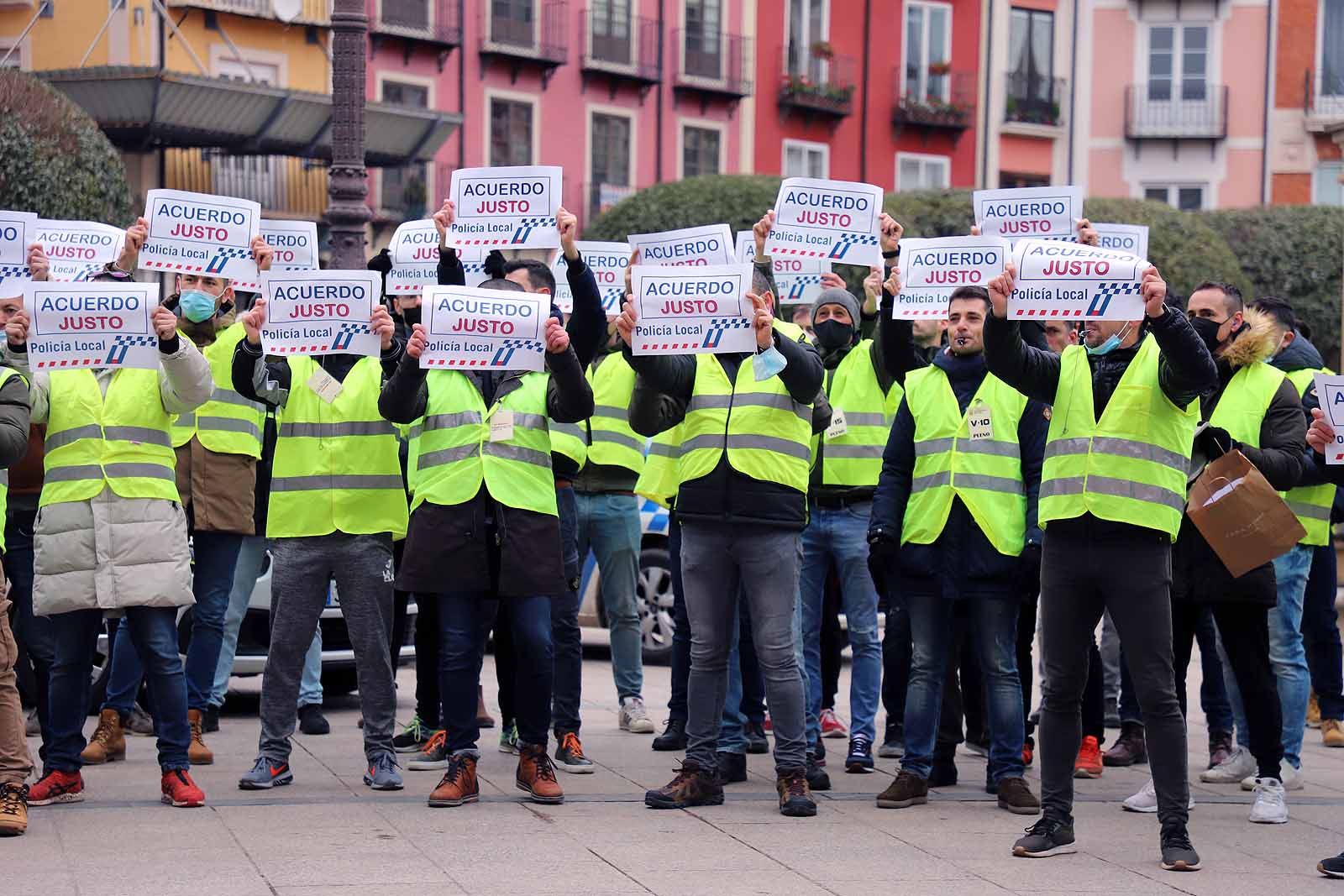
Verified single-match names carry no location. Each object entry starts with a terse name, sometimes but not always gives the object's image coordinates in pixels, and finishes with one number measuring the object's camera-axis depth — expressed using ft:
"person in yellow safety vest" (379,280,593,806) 26.76
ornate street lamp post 42.57
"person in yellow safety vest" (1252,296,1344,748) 30.94
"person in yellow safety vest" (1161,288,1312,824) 27.30
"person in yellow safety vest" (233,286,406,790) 27.61
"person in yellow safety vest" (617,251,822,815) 26.58
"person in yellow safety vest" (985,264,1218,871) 23.89
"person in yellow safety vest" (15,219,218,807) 26.05
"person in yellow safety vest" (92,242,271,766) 30.63
